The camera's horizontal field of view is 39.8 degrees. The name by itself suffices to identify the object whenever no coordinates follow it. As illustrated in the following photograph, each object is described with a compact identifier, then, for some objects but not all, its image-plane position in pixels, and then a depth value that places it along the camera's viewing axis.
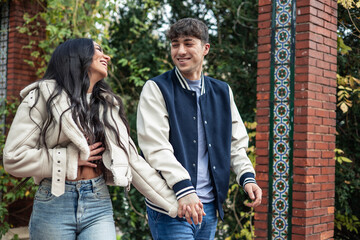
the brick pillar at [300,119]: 4.65
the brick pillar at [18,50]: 7.50
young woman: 2.55
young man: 2.70
